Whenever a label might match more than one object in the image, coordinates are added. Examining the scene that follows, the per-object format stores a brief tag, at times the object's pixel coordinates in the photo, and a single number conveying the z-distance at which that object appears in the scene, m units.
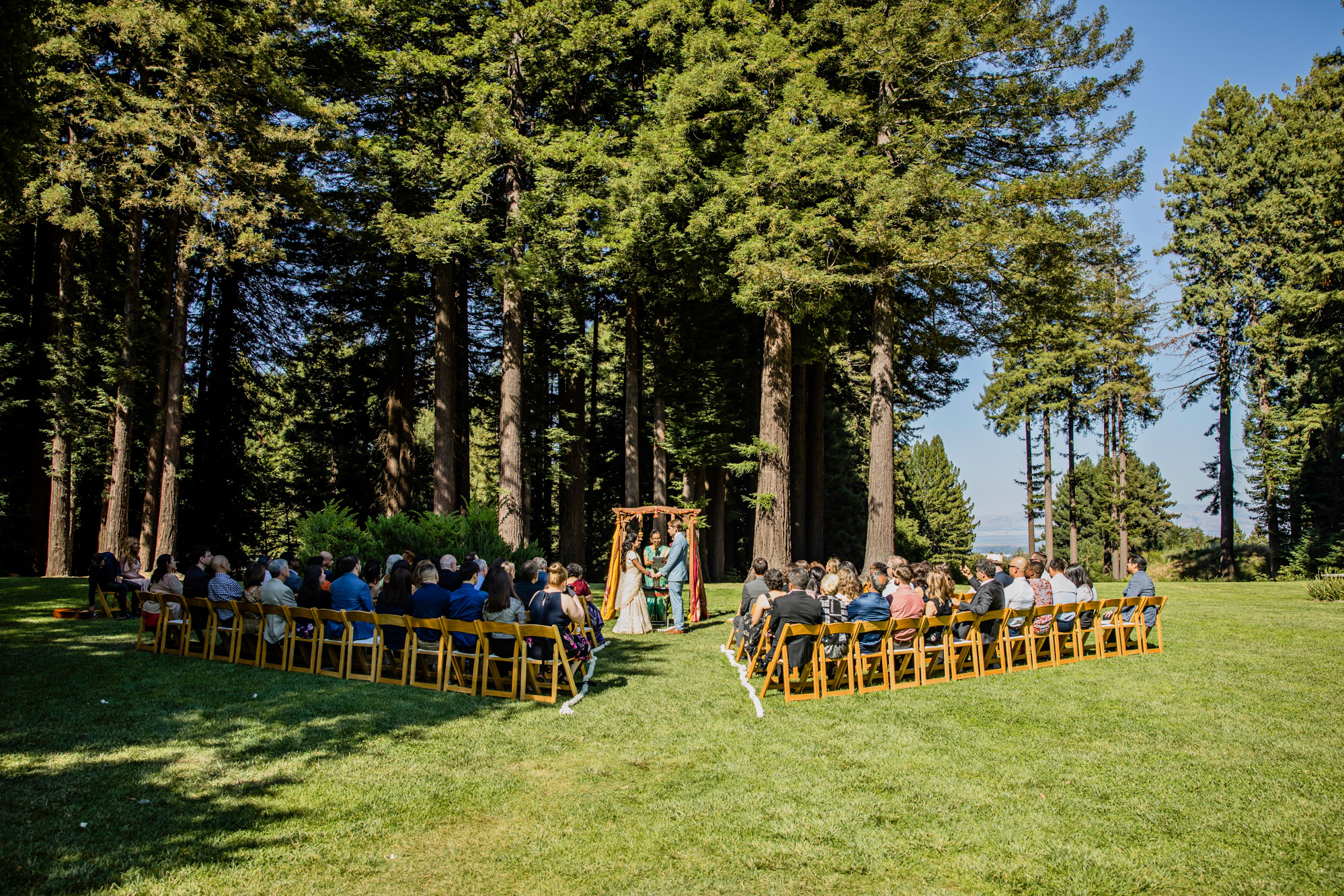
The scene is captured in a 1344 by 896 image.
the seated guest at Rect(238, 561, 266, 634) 9.40
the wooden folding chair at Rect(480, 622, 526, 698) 7.99
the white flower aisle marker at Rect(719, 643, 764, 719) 7.54
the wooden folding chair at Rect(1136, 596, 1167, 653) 10.57
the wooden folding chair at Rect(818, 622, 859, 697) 8.14
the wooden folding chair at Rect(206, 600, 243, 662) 9.34
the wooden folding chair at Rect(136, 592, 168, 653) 9.67
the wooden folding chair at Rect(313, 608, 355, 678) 8.68
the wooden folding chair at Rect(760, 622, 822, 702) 8.04
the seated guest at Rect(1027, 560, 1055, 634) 10.05
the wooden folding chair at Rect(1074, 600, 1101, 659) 10.21
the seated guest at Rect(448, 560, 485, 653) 8.68
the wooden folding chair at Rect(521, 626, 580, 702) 7.77
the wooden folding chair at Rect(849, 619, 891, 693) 8.37
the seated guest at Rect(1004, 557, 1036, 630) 9.95
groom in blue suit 12.87
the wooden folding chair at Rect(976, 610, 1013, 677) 9.37
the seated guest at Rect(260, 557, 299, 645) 9.18
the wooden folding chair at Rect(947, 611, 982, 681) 9.13
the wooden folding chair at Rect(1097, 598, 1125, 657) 10.30
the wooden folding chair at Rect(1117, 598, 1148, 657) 10.47
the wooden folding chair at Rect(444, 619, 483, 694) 8.14
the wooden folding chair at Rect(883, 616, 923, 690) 8.61
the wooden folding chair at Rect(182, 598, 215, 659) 9.48
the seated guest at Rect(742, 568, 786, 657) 9.49
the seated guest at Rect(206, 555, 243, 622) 9.71
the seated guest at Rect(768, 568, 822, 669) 8.20
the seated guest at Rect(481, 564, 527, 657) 8.70
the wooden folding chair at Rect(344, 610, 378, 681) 8.61
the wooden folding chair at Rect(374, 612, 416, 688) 8.52
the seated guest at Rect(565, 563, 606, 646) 11.02
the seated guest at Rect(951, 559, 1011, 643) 9.33
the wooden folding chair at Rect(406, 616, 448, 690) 8.33
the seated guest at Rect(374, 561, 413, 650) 8.99
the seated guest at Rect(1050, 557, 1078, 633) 10.54
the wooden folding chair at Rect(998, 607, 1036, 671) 9.50
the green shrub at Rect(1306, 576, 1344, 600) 17.94
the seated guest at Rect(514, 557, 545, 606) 9.70
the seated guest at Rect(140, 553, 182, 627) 10.24
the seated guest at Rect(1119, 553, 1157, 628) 10.77
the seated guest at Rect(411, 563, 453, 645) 8.74
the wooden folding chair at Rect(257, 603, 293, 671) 9.00
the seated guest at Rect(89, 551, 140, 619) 12.83
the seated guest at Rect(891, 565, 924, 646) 8.94
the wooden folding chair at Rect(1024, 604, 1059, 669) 9.66
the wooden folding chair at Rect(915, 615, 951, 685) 8.76
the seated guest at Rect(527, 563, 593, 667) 8.48
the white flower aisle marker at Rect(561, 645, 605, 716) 7.50
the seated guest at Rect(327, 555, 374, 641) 9.06
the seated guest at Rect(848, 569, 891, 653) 8.62
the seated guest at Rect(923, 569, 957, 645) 9.67
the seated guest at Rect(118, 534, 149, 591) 12.80
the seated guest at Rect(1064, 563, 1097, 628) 10.56
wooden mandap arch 14.30
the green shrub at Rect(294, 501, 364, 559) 14.68
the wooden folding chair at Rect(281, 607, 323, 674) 8.80
